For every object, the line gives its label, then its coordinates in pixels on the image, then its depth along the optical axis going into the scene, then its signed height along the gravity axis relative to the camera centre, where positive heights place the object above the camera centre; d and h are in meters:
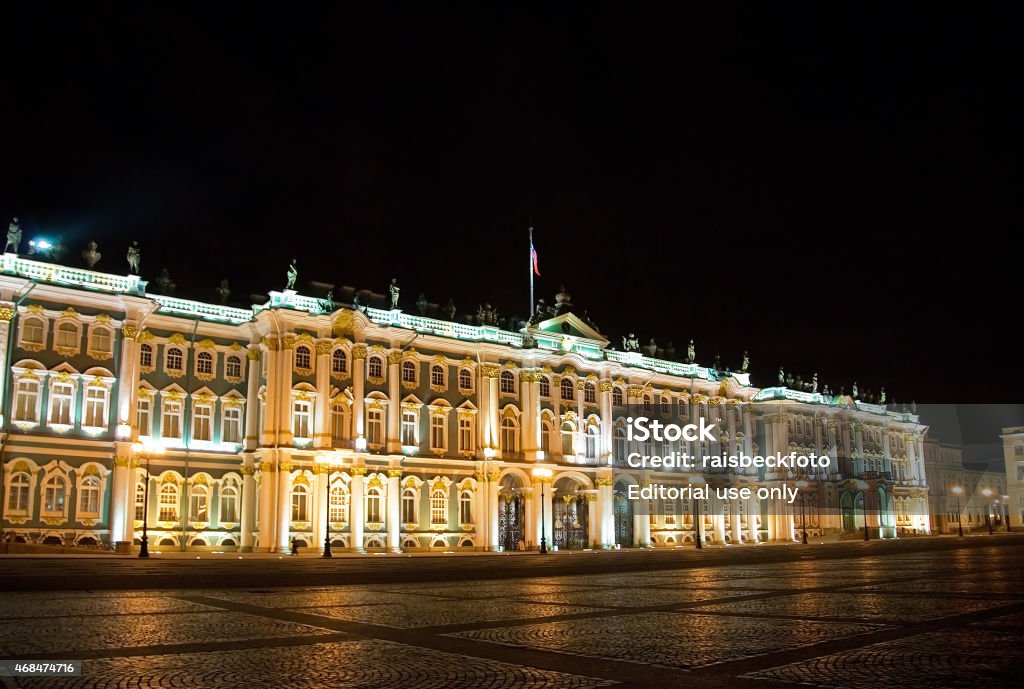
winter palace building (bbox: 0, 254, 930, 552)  50.78 +6.56
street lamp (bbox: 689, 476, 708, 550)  80.48 +3.37
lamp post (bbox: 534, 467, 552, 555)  68.69 +3.66
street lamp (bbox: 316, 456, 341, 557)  58.19 +4.18
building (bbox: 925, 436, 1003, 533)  125.69 +3.47
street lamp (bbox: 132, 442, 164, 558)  53.12 +4.73
